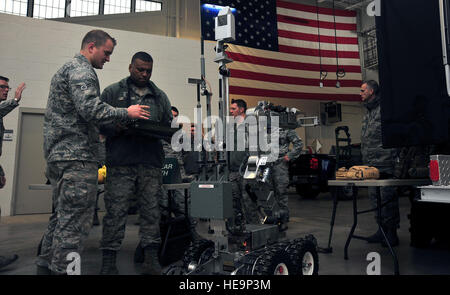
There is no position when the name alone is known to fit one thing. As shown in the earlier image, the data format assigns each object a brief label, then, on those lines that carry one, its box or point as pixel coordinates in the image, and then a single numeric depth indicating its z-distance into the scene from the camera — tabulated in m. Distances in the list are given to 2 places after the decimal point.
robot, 1.70
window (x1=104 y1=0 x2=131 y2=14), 7.74
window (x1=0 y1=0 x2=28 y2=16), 6.84
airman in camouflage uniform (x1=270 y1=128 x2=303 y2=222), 4.39
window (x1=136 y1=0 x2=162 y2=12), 8.14
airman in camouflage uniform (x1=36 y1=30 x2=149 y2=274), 1.88
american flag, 7.35
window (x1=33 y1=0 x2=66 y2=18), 7.09
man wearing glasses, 2.78
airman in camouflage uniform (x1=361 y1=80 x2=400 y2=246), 3.29
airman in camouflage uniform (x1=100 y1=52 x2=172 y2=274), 2.24
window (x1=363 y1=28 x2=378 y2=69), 12.01
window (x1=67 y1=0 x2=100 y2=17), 7.32
